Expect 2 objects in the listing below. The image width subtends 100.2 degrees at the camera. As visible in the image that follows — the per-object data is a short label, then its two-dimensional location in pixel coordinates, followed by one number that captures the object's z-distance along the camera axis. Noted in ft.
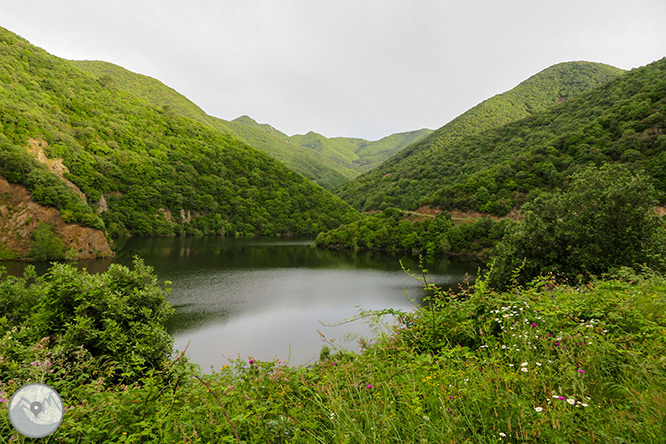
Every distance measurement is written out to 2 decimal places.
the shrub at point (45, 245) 121.19
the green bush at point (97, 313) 27.61
